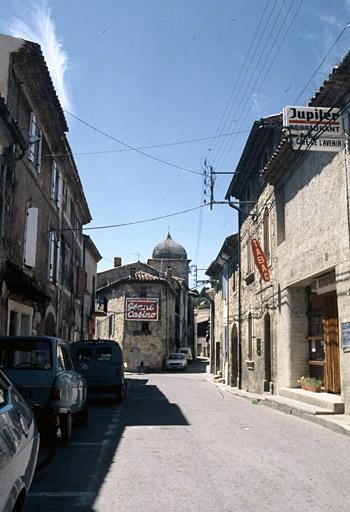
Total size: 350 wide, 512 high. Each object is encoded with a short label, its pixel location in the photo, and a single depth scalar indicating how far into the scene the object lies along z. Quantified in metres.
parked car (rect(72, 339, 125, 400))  17.27
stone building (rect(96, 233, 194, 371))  49.84
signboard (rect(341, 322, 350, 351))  11.52
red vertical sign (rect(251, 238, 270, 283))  18.64
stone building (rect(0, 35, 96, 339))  13.32
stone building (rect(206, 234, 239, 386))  27.28
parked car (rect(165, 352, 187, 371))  49.69
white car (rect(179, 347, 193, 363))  63.42
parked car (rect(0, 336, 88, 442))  8.30
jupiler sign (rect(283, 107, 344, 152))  11.92
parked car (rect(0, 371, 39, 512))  3.09
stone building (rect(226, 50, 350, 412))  12.02
